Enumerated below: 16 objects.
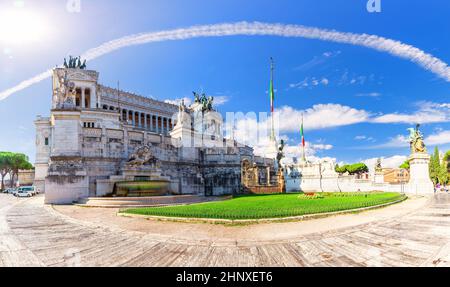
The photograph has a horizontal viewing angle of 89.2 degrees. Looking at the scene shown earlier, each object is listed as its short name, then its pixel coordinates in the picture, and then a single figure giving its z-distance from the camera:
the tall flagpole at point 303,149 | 58.39
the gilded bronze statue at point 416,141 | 31.20
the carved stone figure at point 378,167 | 42.39
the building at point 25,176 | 67.56
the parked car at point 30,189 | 35.66
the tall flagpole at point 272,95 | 58.59
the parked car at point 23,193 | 33.84
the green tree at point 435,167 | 68.00
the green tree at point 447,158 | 73.06
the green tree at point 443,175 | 64.31
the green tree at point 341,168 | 117.62
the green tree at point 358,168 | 110.69
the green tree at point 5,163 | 61.81
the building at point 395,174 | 106.54
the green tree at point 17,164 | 63.96
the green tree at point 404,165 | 104.05
